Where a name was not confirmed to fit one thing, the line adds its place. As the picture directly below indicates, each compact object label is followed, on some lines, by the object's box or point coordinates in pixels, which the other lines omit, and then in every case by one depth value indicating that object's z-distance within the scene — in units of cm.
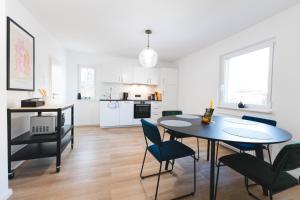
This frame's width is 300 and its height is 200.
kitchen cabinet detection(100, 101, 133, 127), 433
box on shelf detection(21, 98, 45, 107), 192
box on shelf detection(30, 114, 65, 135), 203
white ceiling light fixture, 246
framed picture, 179
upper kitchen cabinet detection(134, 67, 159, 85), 491
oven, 468
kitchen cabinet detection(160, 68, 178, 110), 498
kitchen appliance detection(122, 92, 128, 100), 489
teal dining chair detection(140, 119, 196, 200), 147
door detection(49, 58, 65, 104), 355
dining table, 116
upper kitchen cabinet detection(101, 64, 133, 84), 465
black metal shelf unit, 171
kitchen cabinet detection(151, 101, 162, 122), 487
